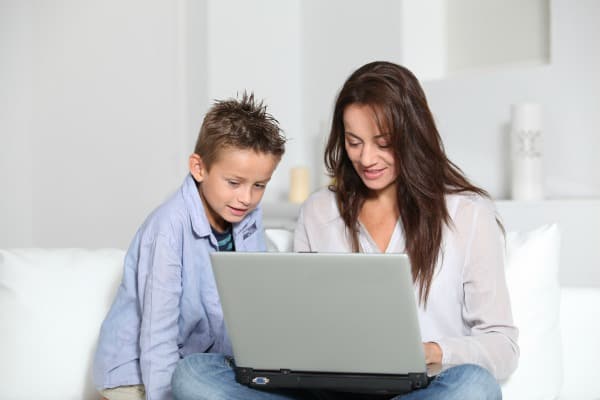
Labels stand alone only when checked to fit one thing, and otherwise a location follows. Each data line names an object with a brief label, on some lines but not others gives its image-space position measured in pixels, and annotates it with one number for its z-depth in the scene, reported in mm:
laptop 2478
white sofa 3049
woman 2937
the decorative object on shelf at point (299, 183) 4732
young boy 2906
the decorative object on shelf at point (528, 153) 3972
